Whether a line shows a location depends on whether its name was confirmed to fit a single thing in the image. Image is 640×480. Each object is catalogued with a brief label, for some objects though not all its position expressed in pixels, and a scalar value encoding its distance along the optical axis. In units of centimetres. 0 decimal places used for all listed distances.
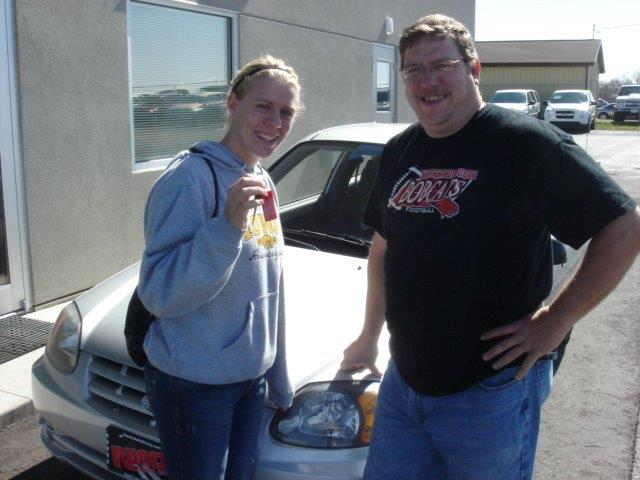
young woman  185
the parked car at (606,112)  5097
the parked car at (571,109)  3231
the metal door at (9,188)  520
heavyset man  190
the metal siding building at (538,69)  4794
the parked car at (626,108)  4250
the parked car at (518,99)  3109
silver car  237
